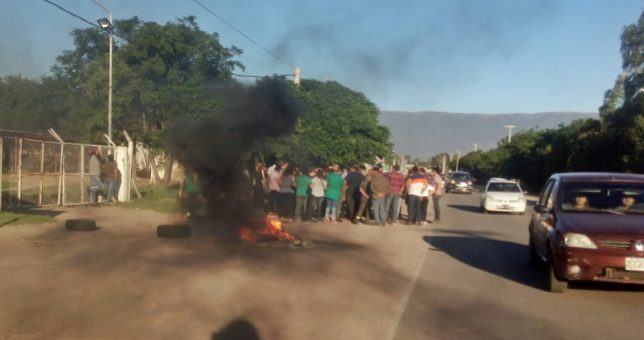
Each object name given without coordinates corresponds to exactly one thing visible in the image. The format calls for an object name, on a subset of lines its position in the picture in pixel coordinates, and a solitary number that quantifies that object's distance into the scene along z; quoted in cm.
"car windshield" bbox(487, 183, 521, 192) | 2775
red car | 930
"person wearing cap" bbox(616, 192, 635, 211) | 1049
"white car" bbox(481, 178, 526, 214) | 2683
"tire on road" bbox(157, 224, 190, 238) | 1445
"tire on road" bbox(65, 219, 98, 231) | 1509
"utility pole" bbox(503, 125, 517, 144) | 10600
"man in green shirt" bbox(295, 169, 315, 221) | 2019
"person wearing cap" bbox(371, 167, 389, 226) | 1956
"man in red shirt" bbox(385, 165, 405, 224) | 1995
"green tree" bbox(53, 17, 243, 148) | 2900
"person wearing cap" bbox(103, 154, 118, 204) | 2189
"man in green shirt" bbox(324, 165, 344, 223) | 2002
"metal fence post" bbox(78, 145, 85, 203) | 2152
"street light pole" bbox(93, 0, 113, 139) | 2619
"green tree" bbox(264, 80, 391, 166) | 3194
